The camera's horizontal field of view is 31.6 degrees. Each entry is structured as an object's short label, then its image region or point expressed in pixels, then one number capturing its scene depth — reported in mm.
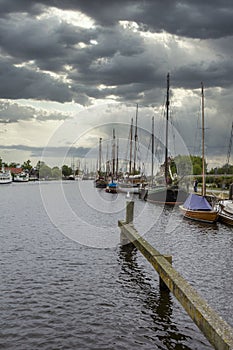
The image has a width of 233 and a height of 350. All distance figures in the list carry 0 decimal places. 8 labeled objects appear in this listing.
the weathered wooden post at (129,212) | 20328
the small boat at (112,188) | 88312
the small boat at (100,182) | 109969
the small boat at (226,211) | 32912
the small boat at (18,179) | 196250
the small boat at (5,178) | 170400
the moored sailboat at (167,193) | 55438
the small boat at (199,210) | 34625
